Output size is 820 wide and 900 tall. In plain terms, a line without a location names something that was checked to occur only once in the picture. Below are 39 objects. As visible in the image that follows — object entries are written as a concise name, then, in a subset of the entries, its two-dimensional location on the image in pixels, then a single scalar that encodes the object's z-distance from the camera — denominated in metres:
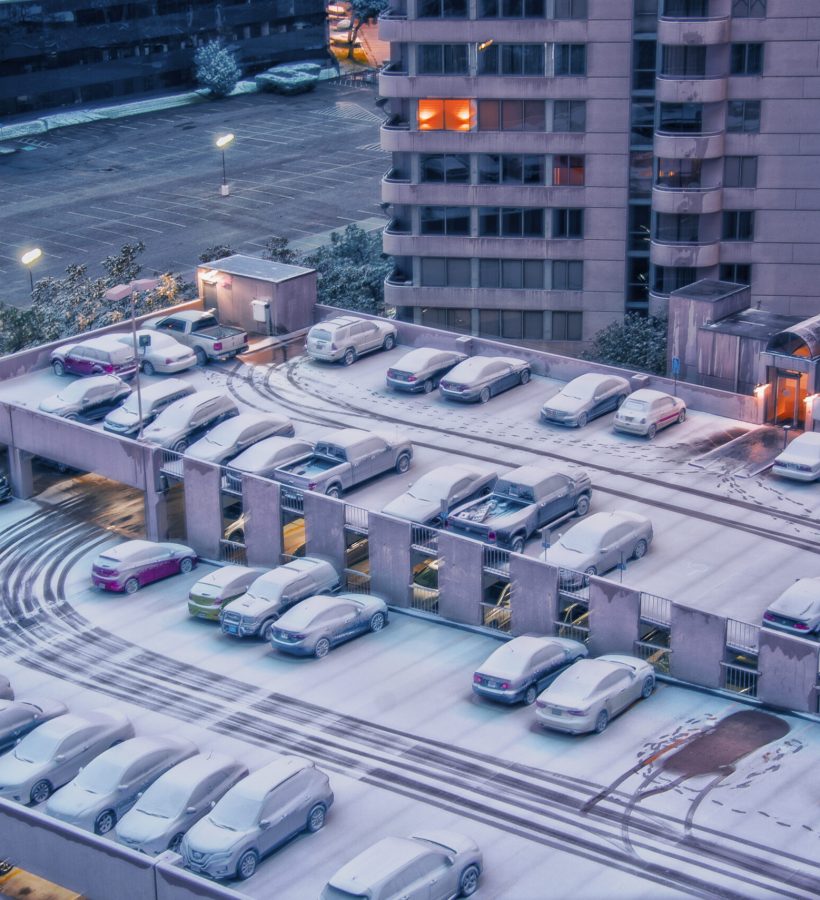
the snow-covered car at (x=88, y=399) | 60.25
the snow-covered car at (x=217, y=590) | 48.94
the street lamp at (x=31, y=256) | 71.75
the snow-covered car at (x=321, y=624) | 46.22
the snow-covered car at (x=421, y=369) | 61.94
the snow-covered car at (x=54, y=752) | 41.12
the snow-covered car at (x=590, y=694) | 41.16
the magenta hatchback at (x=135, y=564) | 51.53
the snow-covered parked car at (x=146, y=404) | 58.56
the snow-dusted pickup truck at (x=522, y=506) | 49.12
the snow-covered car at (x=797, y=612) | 43.22
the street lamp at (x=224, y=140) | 102.76
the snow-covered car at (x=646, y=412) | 57.19
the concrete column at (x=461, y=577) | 47.09
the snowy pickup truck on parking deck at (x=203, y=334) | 66.00
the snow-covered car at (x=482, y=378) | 60.75
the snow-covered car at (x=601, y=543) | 47.22
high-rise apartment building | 73.94
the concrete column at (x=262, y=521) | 51.59
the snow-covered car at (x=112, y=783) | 39.53
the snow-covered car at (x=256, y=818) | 36.66
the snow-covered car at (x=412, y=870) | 34.50
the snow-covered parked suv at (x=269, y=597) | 47.56
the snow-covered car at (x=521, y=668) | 42.84
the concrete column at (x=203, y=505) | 52.97
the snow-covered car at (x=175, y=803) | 38.16
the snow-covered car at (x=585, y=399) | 58.38
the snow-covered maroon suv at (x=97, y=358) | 64.06
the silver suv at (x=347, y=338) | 64.94
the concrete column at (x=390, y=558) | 48.66
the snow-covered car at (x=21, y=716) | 43.38
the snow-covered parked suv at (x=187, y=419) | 57.19
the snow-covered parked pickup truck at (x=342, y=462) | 53.00
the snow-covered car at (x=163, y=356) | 64.19
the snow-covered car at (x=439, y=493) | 50.72
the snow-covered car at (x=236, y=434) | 55.47
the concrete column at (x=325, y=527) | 50.12
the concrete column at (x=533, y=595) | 45.44
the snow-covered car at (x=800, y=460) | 53.19
